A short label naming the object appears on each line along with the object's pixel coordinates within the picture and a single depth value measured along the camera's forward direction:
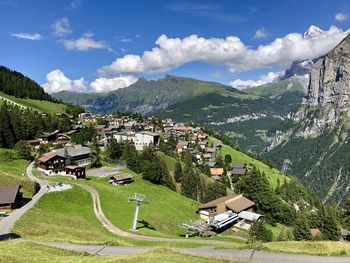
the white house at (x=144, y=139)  189.75
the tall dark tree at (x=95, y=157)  136.00
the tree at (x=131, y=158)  133.90
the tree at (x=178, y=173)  139.50
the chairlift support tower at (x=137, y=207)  70.26
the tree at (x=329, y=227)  97.30
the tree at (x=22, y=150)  125.81
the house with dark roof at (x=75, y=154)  125.88
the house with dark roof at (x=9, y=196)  69.50
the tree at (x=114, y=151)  147.00
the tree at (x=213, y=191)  126.12
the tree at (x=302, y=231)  92.88
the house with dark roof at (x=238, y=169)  185.12
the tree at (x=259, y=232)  83.94
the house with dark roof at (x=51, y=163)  117.00
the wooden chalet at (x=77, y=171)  114.19
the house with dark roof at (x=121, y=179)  110.64
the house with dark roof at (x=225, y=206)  105.19
